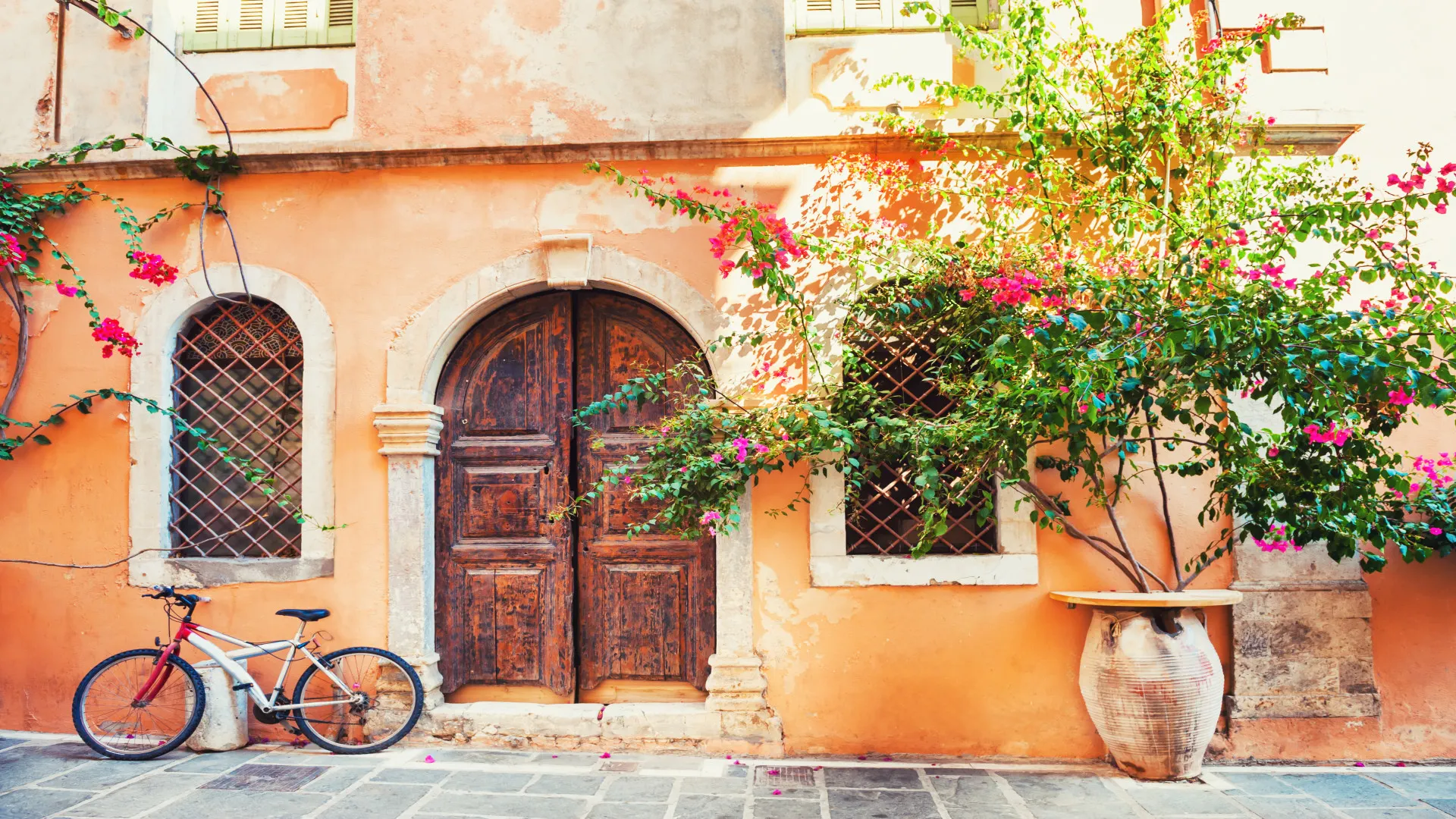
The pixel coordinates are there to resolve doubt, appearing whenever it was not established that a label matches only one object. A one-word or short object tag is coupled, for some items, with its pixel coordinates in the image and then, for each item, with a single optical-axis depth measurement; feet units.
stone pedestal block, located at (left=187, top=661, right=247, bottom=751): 14.11
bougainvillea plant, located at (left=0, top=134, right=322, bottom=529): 14.96
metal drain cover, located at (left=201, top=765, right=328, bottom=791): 12.61
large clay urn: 12.46
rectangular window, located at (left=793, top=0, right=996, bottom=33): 15.79
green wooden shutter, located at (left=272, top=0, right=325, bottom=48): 16.22
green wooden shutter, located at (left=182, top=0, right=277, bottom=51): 16.25
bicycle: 13.96
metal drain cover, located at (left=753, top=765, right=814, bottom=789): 12.85
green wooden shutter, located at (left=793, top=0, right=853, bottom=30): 15.84
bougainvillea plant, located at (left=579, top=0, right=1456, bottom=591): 12.21
